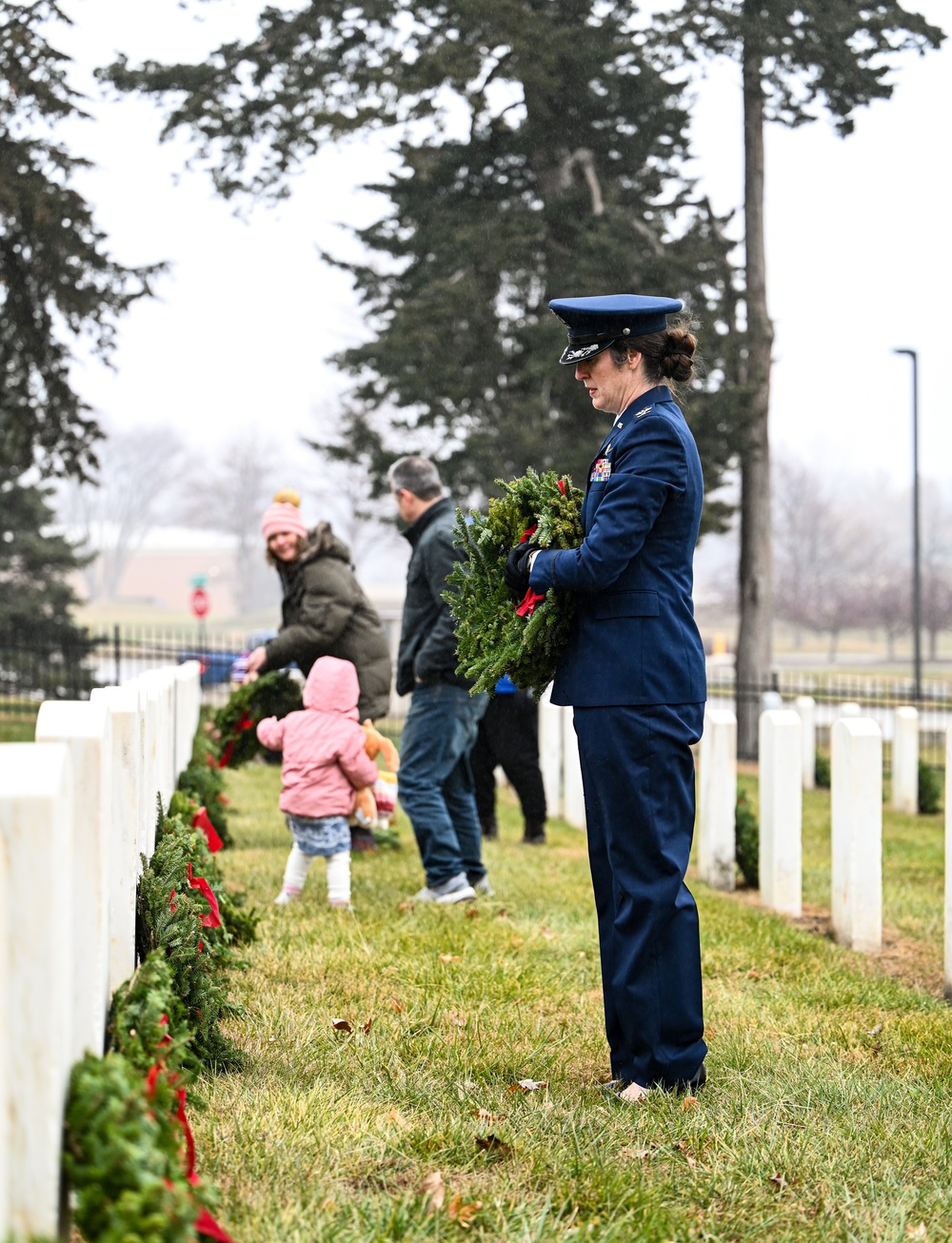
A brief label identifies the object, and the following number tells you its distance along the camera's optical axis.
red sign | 30.94
